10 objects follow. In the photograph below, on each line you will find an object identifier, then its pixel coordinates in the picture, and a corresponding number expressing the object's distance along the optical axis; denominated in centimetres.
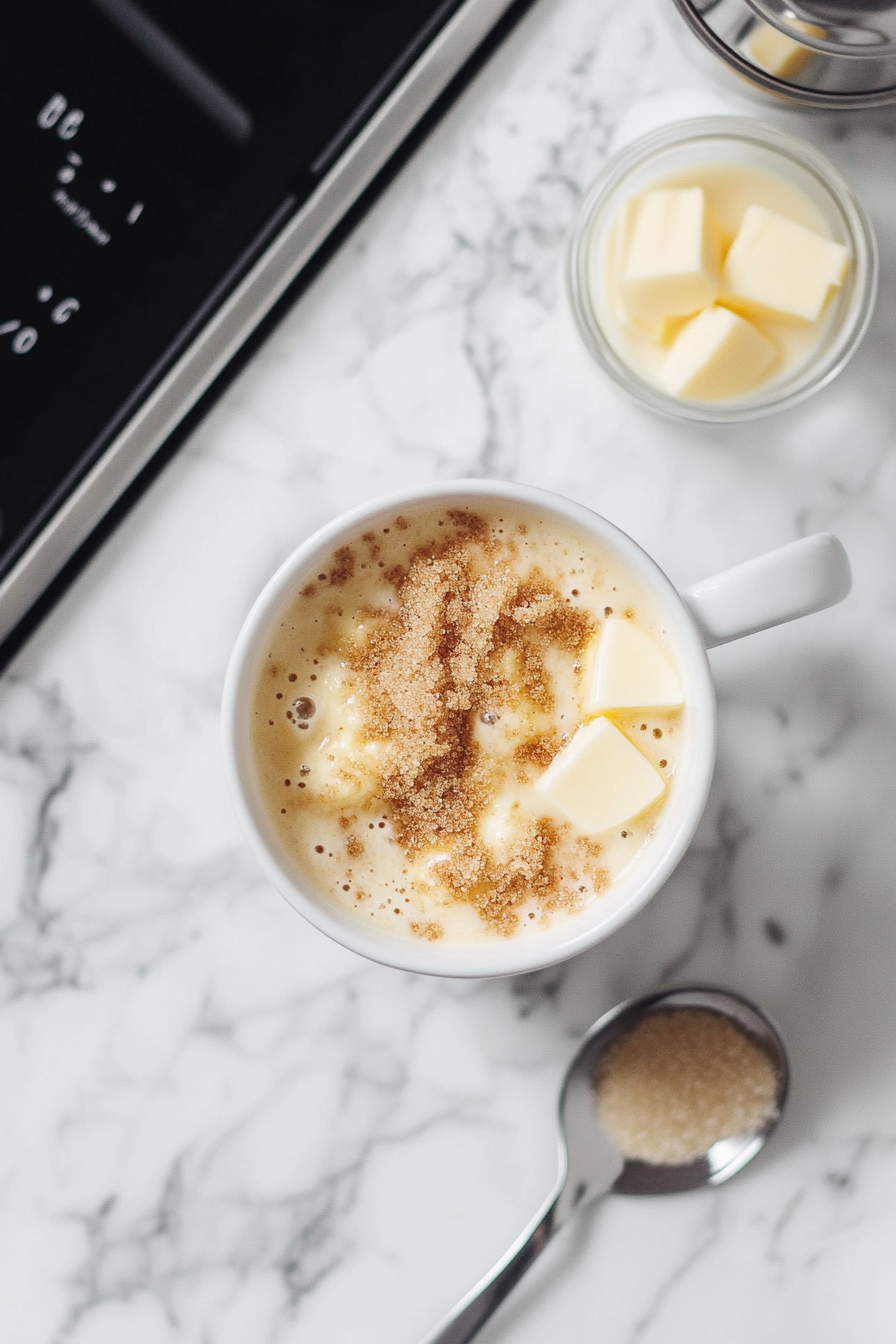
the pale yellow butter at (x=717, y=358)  39
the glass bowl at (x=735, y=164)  40
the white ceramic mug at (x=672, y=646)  37
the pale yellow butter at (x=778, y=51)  36
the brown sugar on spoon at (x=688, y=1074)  42
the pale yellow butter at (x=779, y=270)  40
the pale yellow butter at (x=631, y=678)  38
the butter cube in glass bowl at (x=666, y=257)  39
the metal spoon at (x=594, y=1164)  41
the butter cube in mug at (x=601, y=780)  37
